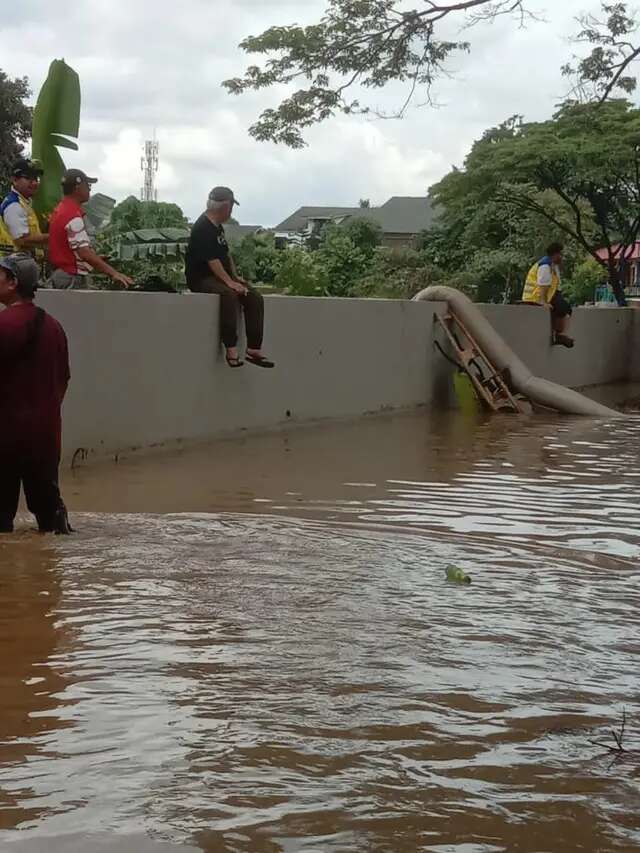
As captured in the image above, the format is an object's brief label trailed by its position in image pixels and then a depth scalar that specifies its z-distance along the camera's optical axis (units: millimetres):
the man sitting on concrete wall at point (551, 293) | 18797
